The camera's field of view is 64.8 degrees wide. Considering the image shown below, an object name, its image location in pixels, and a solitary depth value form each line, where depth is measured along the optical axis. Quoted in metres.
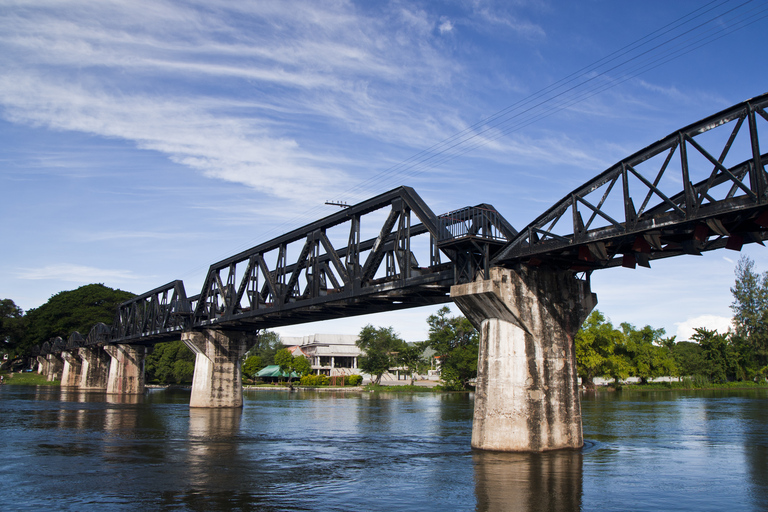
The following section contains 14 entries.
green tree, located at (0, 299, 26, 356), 149.38
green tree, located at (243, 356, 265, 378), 148.62
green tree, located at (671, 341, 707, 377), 131.25
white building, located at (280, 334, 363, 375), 173.25
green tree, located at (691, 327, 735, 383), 132.12
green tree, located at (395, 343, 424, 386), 131.75
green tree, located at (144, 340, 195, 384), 135.88
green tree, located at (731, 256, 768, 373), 118.88
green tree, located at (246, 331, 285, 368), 162.25
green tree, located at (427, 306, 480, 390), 109.56
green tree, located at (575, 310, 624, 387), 103.69
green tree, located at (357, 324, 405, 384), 132.75
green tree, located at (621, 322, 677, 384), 114.81
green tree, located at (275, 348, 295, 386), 143.50
